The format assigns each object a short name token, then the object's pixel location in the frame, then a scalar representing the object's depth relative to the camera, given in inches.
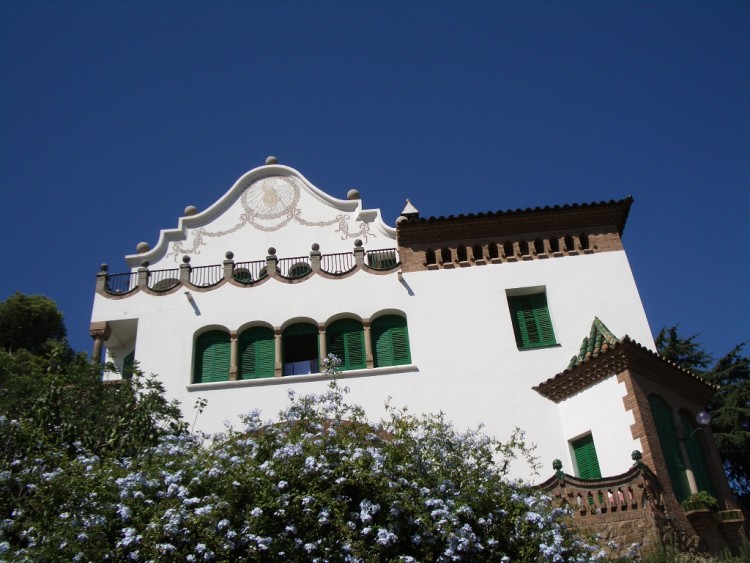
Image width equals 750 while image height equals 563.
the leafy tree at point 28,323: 1243.2
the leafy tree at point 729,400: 1107.3
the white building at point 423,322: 776.3
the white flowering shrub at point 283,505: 468.8
